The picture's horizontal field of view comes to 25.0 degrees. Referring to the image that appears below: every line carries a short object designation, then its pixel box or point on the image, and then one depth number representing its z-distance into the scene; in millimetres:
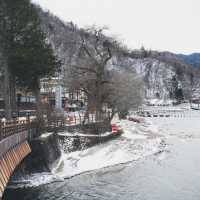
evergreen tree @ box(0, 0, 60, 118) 42469
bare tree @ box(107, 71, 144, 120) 72775
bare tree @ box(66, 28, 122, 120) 59906
